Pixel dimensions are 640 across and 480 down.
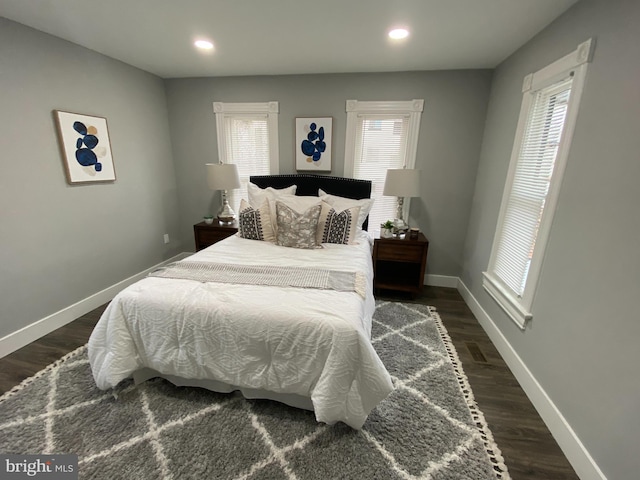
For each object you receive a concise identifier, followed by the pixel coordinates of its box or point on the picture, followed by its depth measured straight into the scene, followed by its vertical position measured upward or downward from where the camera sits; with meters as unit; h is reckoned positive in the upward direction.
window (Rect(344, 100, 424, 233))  3.06 +0.29
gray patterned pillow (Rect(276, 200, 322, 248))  2.57 -0.57
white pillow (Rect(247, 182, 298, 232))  2.88 -0.32
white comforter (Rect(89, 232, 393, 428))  1.42 -0.96
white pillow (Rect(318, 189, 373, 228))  2.94 -0.39
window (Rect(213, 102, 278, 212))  3.32 +0.33
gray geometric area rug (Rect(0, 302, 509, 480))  1.34 -1.44
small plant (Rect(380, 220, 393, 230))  3.05 -0.62
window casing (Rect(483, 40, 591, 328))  1.66 -0.04
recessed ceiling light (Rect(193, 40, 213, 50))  2.31 +0.99
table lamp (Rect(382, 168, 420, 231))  2.87 -0.15
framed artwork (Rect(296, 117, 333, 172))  3.20 +0.26
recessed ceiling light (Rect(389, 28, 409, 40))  2.06 +1.01
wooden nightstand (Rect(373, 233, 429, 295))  2.91 -0.91
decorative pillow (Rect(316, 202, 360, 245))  2.70 -0.59
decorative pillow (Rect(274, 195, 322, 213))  2.84 -0.37
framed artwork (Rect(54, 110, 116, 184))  2.36 +0.10
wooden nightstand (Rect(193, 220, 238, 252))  3.25 -0.81
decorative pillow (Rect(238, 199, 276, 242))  2.77 -0.60
